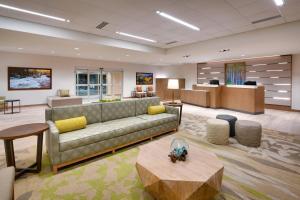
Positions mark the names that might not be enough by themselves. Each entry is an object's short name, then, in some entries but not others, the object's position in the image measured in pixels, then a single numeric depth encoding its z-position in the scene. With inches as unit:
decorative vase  81.7
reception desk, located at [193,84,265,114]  263.4
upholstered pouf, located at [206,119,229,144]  141.1
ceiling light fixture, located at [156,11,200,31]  156.2
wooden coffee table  65.4
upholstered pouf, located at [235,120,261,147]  136.8
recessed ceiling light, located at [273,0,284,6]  130.8
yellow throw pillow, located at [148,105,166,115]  174.2
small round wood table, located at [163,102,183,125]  202.2
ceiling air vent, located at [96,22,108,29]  182.1
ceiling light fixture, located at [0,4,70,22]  142.0
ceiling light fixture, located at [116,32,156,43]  219.3
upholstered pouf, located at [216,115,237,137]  159.5
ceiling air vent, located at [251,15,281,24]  160.5
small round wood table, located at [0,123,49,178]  87.7
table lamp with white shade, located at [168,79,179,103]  217.5
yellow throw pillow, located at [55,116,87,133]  114.5
